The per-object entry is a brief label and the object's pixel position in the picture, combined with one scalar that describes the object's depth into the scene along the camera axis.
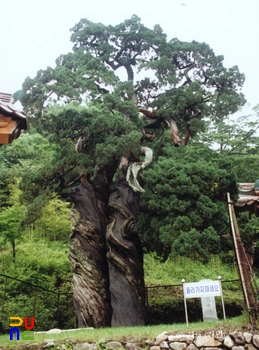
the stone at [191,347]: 6.34
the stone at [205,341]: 6.36
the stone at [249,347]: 6.18
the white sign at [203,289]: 6.77
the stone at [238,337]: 6.30
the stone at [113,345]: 6.60
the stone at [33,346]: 6.81
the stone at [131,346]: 6.49
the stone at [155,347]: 6.44
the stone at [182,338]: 6.45
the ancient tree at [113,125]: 9.66
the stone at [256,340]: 6.22
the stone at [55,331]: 7.96
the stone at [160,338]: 6.50
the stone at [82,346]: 6.64
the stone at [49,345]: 6.80
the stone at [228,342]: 6.28
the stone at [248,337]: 6.28
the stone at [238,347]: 6.21
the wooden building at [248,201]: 9.30
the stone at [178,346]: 6.39
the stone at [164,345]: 6.41
